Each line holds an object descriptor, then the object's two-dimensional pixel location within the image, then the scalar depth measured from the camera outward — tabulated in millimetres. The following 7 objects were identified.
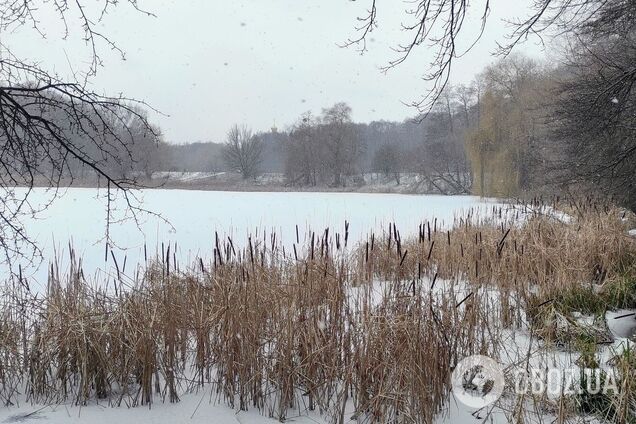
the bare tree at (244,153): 50844
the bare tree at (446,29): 3393
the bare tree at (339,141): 45688
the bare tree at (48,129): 2982
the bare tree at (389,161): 43825
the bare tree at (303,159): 45781
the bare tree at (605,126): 6429
